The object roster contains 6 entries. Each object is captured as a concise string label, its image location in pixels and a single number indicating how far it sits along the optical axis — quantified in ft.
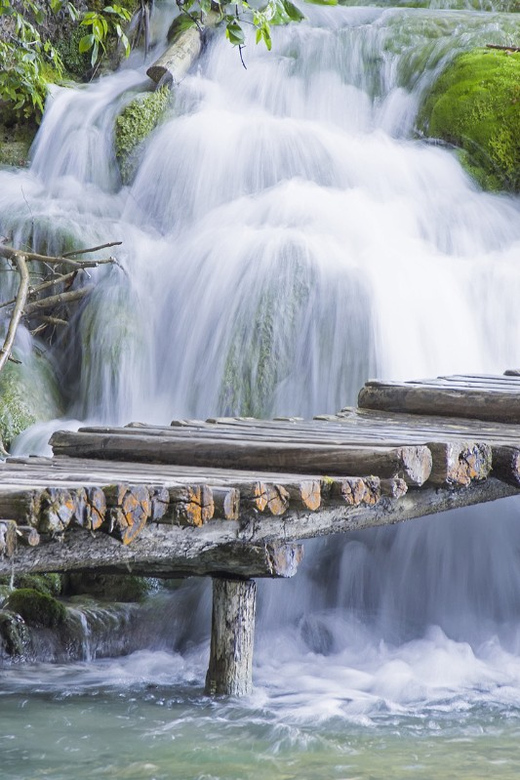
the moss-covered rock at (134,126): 75.92
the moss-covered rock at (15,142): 79.97
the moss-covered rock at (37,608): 39.01
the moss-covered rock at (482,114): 74.23
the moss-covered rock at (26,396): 55.52
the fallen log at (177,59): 81.48
